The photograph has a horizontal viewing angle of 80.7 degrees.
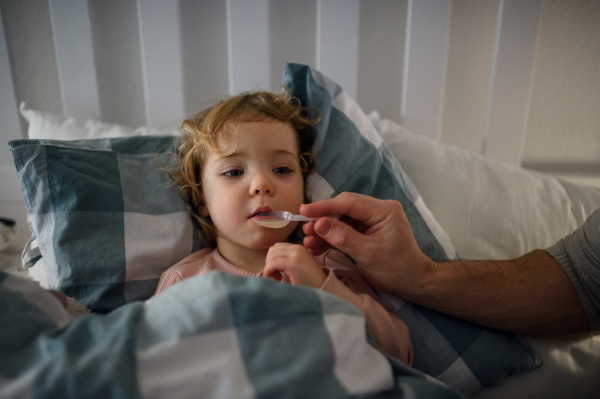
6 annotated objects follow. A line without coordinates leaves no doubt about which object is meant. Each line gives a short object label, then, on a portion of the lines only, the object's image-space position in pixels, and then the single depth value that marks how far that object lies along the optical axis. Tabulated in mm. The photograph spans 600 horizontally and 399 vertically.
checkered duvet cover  389
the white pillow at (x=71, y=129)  1062
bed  425
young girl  680
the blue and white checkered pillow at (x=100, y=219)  742
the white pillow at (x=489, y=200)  947
